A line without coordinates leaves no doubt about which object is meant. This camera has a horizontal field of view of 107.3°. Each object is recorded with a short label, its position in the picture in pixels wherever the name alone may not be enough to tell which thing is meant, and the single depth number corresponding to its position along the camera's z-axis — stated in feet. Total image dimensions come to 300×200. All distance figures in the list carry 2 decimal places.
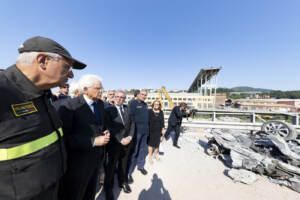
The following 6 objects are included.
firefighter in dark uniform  1.97
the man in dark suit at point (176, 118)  13.09
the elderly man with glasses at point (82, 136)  3.81
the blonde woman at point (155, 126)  9.90
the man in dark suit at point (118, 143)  6.08
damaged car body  7.29
